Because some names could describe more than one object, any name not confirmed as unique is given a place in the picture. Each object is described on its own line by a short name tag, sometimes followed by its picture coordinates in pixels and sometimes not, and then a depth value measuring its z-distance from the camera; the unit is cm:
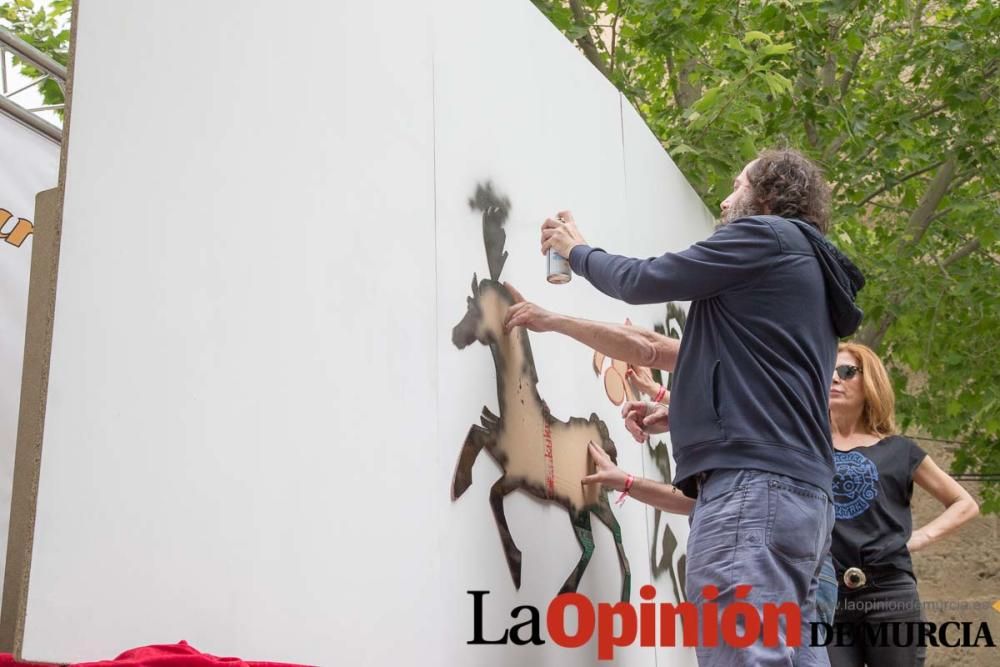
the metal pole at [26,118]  394
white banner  373
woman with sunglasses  350
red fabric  166
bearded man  245
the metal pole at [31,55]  360
